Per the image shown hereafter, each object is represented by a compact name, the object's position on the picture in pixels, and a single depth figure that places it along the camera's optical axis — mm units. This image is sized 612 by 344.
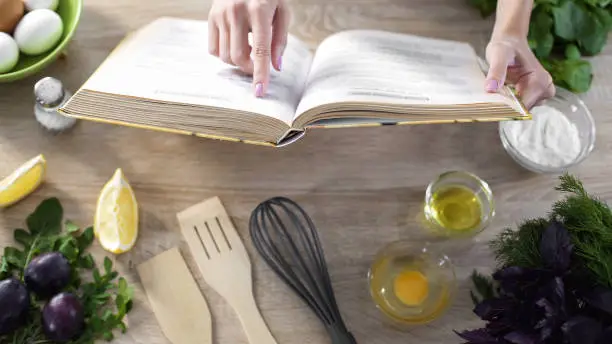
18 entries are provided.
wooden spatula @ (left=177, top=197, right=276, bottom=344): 762
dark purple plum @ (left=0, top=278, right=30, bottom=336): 693
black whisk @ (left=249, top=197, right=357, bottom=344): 757
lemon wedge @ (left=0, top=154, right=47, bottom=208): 770
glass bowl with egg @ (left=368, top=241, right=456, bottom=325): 767
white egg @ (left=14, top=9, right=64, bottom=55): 817
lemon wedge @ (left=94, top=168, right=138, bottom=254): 770
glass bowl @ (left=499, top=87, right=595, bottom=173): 824
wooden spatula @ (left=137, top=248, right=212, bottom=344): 750
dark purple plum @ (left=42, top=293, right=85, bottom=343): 702
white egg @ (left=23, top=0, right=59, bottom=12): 847
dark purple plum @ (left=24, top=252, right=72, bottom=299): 722
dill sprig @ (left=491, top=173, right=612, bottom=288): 601
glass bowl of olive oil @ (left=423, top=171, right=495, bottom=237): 799
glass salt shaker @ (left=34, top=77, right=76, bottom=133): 793
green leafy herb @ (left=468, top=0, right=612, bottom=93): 878
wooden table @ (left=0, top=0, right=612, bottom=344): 772
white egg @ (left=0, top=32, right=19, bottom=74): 799
